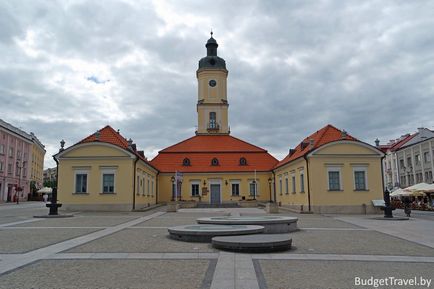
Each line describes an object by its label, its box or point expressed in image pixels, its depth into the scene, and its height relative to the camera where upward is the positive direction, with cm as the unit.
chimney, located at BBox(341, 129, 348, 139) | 2903 +454
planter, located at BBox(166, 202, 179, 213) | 2956 -96
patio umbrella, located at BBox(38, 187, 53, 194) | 5672 +92
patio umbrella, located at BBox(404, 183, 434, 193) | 3284 +44
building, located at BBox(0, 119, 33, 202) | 5534 +545
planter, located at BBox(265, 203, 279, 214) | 2693 -94
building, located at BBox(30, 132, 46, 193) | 7259 +680
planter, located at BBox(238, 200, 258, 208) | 3828 -92
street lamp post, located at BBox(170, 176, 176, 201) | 4312 +62
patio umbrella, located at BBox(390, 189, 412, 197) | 3391 +3
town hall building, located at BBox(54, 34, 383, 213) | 2806 +155
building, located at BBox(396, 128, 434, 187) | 4792 +459
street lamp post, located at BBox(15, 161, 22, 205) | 6121 +436
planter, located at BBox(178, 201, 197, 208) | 3761 -85
